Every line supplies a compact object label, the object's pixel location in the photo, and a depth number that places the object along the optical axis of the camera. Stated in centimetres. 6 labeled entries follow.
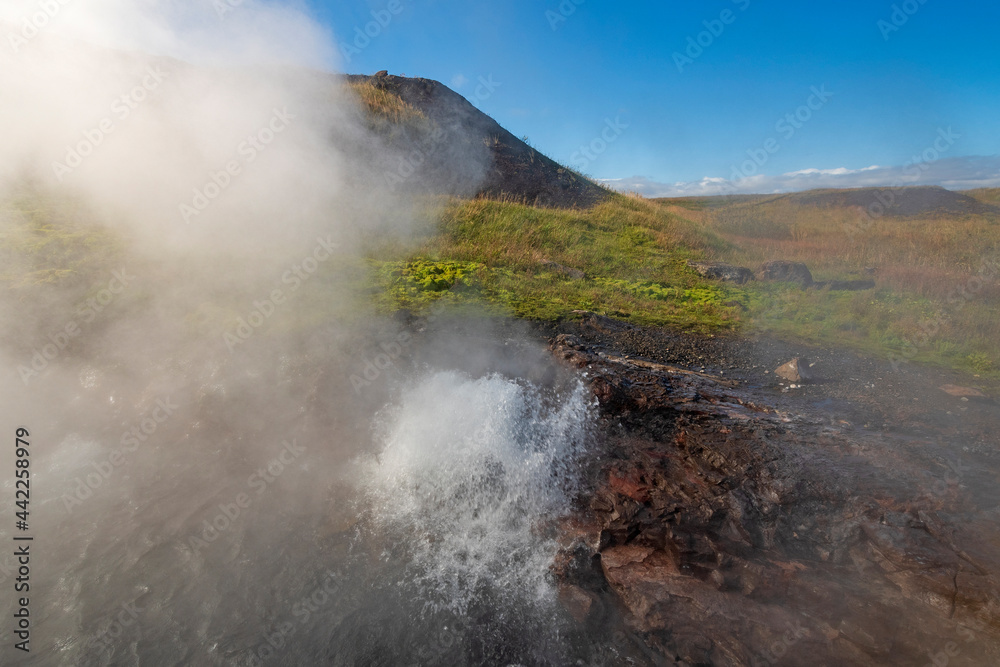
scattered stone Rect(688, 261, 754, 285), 966
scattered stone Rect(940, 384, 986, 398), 481
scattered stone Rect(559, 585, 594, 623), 302
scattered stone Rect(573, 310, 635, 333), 650
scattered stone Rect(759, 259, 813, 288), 938
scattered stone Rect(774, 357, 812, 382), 527
